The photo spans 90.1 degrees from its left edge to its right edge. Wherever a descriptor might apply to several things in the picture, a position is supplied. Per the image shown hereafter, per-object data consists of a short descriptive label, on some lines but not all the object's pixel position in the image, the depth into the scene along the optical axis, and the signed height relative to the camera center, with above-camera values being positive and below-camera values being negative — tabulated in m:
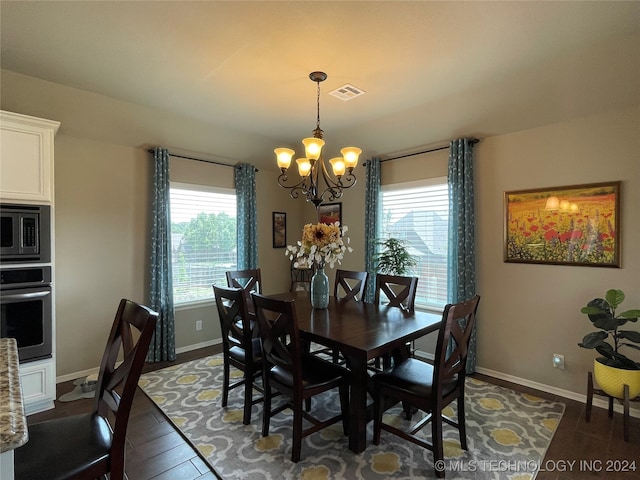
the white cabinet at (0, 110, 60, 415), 2.56 +0.56
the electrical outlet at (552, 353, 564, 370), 3.00 -1.15
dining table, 2.00 -0.64
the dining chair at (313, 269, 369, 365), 3.38 -0.52
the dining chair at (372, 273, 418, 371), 3.06 -0.53
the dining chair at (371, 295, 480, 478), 1.94 -0.96
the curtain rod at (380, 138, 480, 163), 3.47 +1.09
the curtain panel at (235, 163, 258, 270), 4.63 +0.41
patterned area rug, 2.02 -1.46
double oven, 2.55 -0.31
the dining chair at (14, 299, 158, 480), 1.19 -0.82
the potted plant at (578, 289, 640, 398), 2.34 -0.84
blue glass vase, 2.92 -0.45
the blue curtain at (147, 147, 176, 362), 3.81 -0.26
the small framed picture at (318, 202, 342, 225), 4.93 +0.45
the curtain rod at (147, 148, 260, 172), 3.98 +1.10
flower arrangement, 2.81 -0.03
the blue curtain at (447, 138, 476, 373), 3.48 +0.15
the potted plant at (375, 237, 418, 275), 3.88 -0.23
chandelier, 2.68 +0.72
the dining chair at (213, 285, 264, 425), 2.48 -0.89
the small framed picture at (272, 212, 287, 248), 5.21 +0.20
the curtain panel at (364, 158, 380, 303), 4.31 +0.36
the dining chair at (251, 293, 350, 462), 2.06 -0.94
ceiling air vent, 3.11 +1.49
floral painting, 2.75 +0.13
